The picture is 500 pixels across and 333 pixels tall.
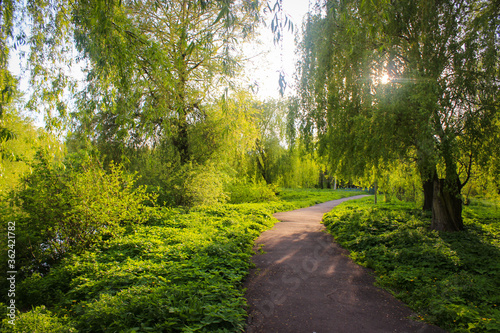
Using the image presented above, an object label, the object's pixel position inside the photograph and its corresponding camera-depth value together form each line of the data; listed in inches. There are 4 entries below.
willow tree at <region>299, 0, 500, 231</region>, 255.6
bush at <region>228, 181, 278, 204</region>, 746.8
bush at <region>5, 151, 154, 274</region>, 222.4
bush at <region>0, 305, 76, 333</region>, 116.3
